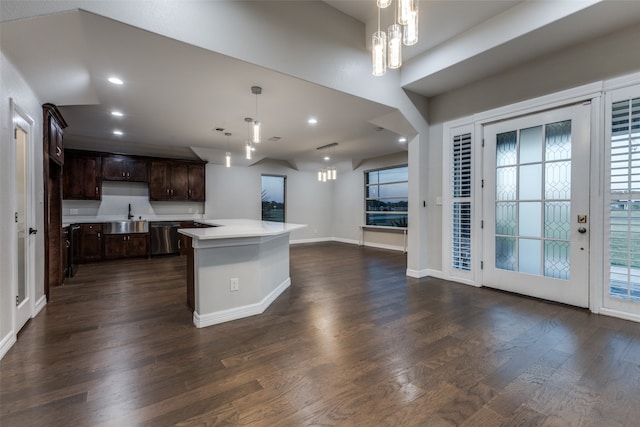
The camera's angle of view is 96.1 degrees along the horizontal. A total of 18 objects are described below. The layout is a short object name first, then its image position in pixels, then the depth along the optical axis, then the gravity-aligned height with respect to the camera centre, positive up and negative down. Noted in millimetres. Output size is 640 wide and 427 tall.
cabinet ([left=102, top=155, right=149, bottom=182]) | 6223 +895
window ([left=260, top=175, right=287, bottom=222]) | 8703 +347
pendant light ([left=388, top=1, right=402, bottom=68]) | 2027 +1164
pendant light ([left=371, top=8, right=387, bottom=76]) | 2145 +1172
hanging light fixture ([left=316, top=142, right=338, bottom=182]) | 6387 +812
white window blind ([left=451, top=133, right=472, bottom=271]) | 4172 +111
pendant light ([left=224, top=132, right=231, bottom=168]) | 4588 +793
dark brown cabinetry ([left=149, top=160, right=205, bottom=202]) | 6727 +669
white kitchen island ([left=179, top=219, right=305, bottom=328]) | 2750 -659
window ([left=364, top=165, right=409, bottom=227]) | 7766 +348
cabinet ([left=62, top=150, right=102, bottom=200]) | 5879 +672
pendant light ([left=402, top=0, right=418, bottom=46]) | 1823 +1191
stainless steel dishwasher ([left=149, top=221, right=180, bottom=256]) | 6402 -651
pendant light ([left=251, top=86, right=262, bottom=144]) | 3248 +1428
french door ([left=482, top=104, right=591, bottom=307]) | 3156 +47
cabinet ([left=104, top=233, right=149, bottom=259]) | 5957 -778
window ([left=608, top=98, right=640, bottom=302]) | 2803 +78
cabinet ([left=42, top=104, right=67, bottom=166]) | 3373 +980
